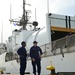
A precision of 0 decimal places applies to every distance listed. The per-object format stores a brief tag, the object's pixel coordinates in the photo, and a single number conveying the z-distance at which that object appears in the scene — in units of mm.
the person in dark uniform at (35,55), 4572
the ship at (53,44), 4728
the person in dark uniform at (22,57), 4600
